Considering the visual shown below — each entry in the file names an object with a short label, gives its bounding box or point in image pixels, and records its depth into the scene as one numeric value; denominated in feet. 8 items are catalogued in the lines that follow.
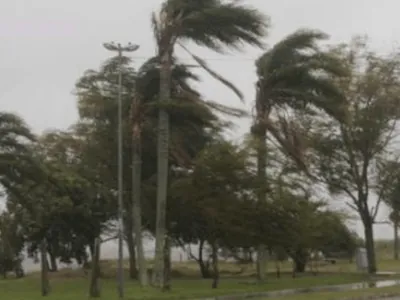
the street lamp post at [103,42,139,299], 88.64
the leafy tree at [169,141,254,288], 97.86
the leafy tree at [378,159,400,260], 147.02
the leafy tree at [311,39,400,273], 143.54
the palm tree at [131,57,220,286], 97.09
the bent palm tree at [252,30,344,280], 109.19
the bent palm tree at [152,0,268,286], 93.45
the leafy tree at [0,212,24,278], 167.32
